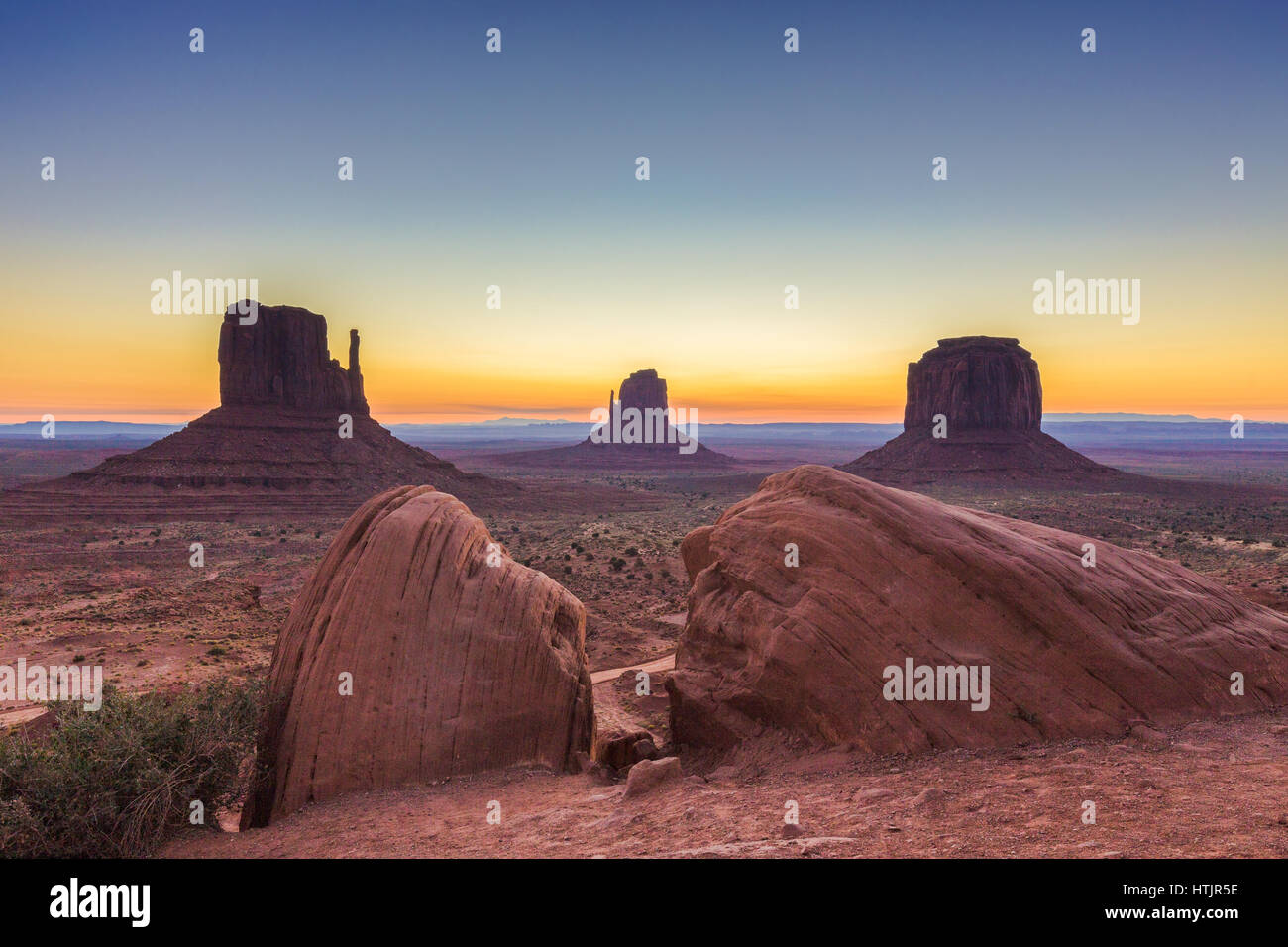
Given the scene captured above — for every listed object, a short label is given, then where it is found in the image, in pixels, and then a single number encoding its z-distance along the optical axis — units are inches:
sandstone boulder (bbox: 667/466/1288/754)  385.1
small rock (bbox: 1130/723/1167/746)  346.3
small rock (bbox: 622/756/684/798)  357.1
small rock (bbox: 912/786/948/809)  288.8
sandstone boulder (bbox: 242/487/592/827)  406.3
